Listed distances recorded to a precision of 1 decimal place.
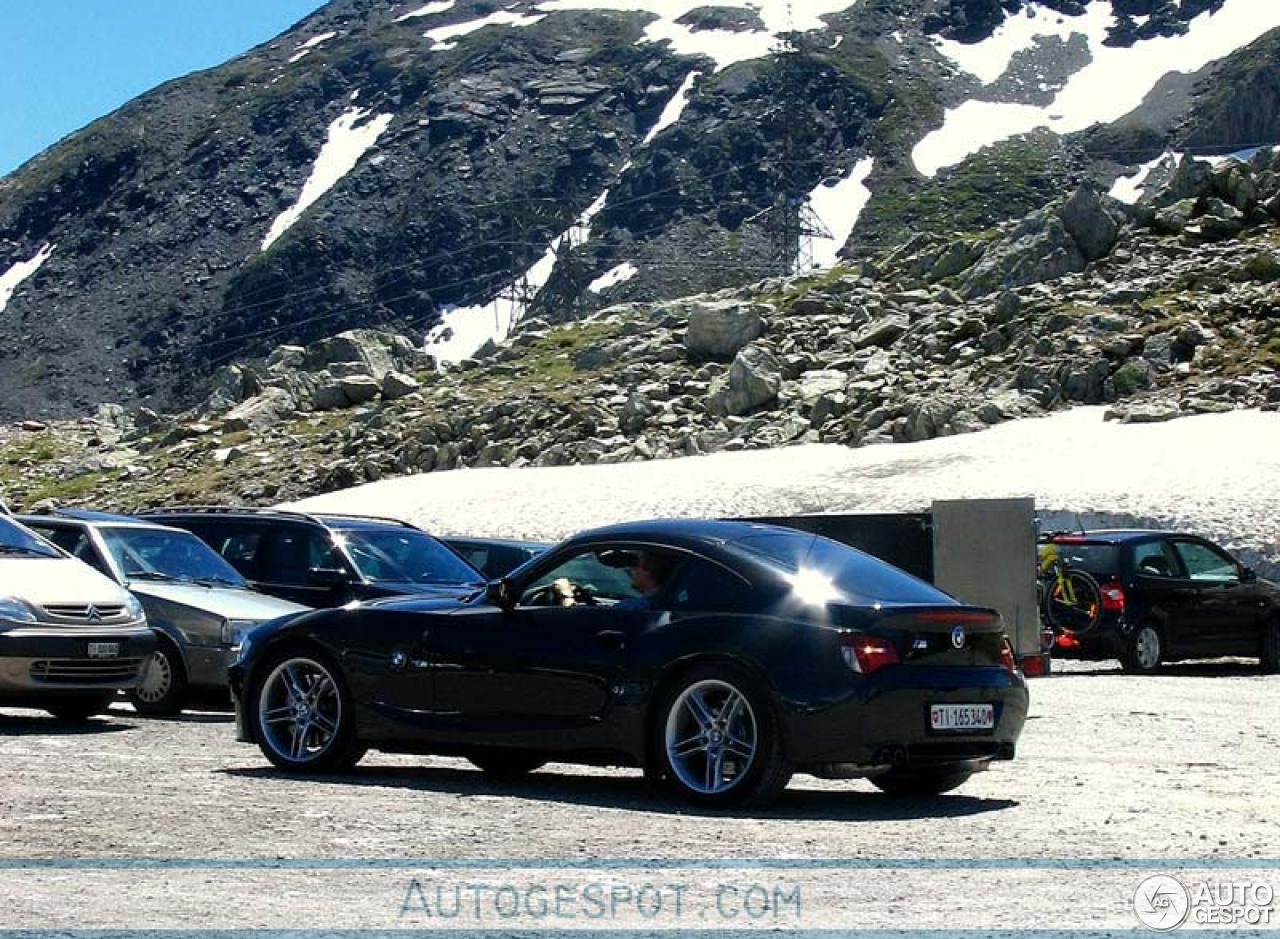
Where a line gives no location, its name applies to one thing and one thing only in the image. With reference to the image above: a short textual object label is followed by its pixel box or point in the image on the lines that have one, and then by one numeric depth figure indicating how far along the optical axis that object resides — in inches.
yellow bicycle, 828.6
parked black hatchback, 831.1
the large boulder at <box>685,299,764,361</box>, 2955.2
